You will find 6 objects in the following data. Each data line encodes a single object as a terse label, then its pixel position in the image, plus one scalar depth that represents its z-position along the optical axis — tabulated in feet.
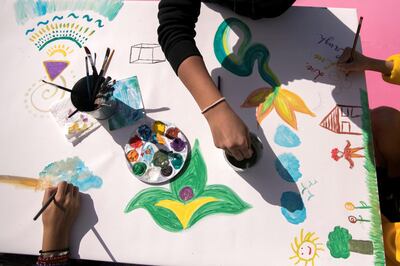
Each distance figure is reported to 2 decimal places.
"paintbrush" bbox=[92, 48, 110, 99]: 2.03
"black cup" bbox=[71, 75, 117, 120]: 1.99
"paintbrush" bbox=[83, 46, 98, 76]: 2.03
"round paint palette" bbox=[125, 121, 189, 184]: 2.05
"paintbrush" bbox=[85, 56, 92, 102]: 2.00
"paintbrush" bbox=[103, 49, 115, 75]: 2.32
